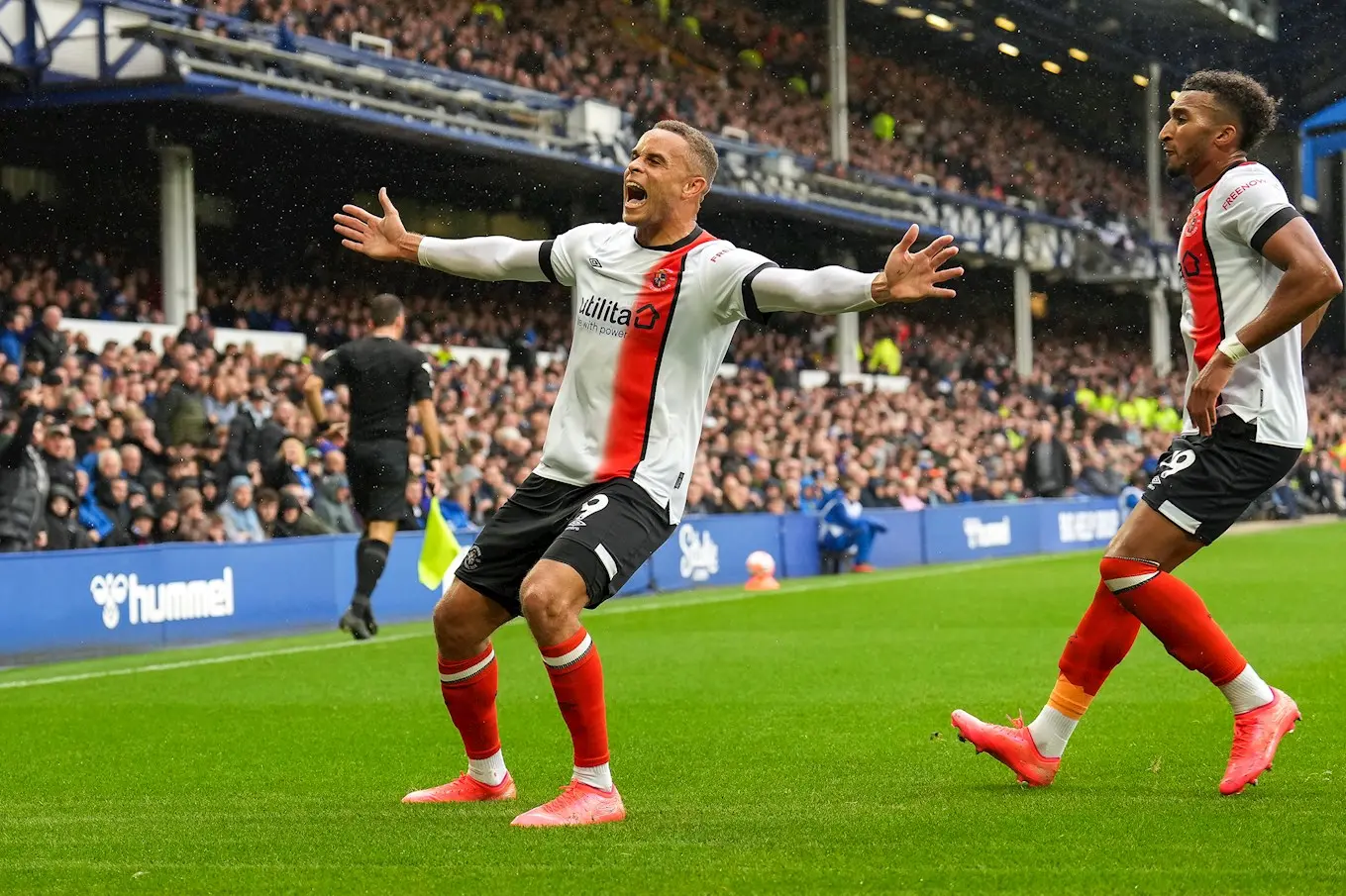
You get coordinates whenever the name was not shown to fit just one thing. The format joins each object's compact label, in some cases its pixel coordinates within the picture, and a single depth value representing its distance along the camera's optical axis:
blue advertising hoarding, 13.23
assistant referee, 11.88
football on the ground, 19.97
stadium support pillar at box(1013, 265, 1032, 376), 42.09
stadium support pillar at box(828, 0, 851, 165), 36.19
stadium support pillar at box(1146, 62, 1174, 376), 46.88
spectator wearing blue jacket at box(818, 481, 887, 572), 22.84
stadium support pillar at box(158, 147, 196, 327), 21.72
